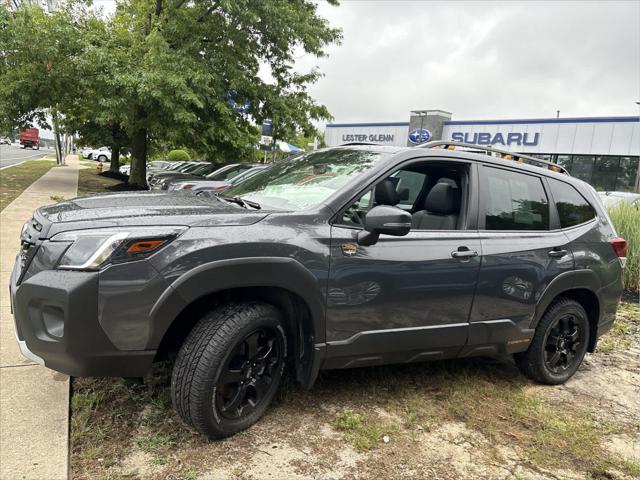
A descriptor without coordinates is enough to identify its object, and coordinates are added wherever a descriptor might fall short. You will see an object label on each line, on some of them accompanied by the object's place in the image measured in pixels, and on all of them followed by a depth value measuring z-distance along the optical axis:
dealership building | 22.94
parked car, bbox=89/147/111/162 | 45.62
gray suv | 2.45
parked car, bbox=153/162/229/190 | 12.88
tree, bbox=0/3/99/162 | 14.43
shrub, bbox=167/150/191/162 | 38.17
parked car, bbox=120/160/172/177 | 25.90
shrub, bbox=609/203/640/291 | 7.57
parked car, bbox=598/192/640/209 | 14.49
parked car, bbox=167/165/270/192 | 10.54
